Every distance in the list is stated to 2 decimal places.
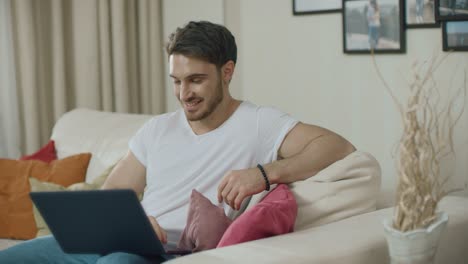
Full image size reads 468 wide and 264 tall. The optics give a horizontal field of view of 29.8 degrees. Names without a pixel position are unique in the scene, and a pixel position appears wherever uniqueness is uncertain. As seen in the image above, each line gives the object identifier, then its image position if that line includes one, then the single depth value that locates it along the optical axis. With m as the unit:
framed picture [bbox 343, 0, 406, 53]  3.15
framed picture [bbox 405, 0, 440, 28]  3.01
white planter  1.87
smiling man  2.56
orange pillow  3.49
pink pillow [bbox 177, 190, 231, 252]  2.41
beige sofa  2.08
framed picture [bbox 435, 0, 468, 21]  2.85
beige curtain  4.37
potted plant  1.84
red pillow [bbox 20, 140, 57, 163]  3.72
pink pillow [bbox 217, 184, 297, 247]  2.23
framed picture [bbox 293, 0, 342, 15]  3.44
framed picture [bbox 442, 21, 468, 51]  2.87
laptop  2.15
